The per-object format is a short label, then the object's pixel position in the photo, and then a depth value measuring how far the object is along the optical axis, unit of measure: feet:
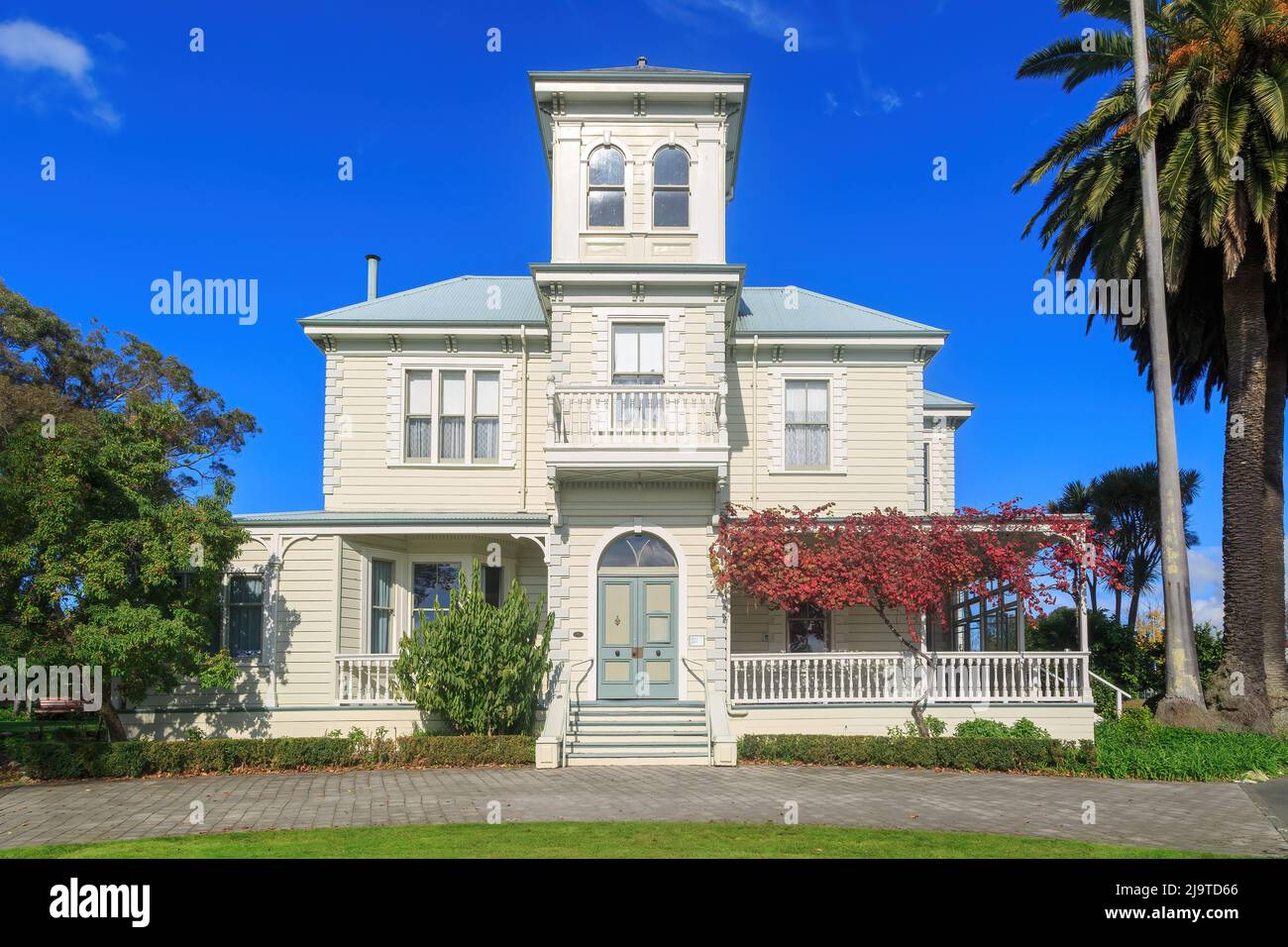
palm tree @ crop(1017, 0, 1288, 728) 65.05
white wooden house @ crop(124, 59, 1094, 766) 64.34
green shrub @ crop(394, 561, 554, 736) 59.72
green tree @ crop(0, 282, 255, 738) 55.47
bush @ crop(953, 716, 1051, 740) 62.49
